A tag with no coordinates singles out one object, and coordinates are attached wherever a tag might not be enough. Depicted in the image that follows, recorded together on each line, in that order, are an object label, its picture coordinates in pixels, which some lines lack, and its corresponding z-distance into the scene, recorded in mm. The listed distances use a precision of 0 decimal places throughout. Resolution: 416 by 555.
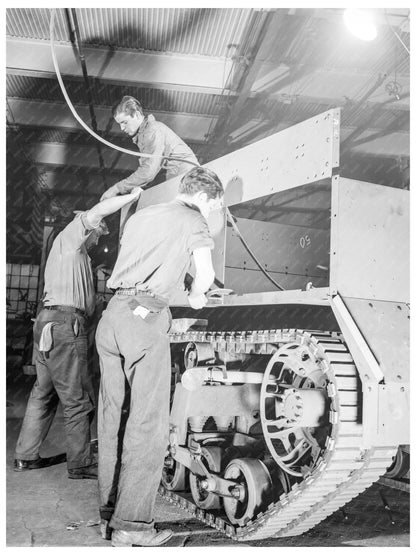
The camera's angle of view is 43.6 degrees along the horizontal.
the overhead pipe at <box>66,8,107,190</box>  5531
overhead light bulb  3955
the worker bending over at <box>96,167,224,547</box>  2676
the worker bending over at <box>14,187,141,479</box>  4047
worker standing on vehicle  4488
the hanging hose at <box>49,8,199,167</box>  4195
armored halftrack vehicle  2471
